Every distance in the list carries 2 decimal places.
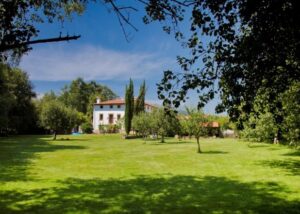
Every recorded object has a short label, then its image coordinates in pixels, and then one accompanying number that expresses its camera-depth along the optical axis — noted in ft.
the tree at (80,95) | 344.65
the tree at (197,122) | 96.84
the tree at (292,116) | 61.32
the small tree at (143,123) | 153.17
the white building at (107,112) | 291.38
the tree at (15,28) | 17.75
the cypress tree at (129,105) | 213.05
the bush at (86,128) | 270.46
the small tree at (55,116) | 171.12
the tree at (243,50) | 21.70
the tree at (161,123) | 142.67
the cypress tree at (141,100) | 230.89
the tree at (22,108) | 206.59
